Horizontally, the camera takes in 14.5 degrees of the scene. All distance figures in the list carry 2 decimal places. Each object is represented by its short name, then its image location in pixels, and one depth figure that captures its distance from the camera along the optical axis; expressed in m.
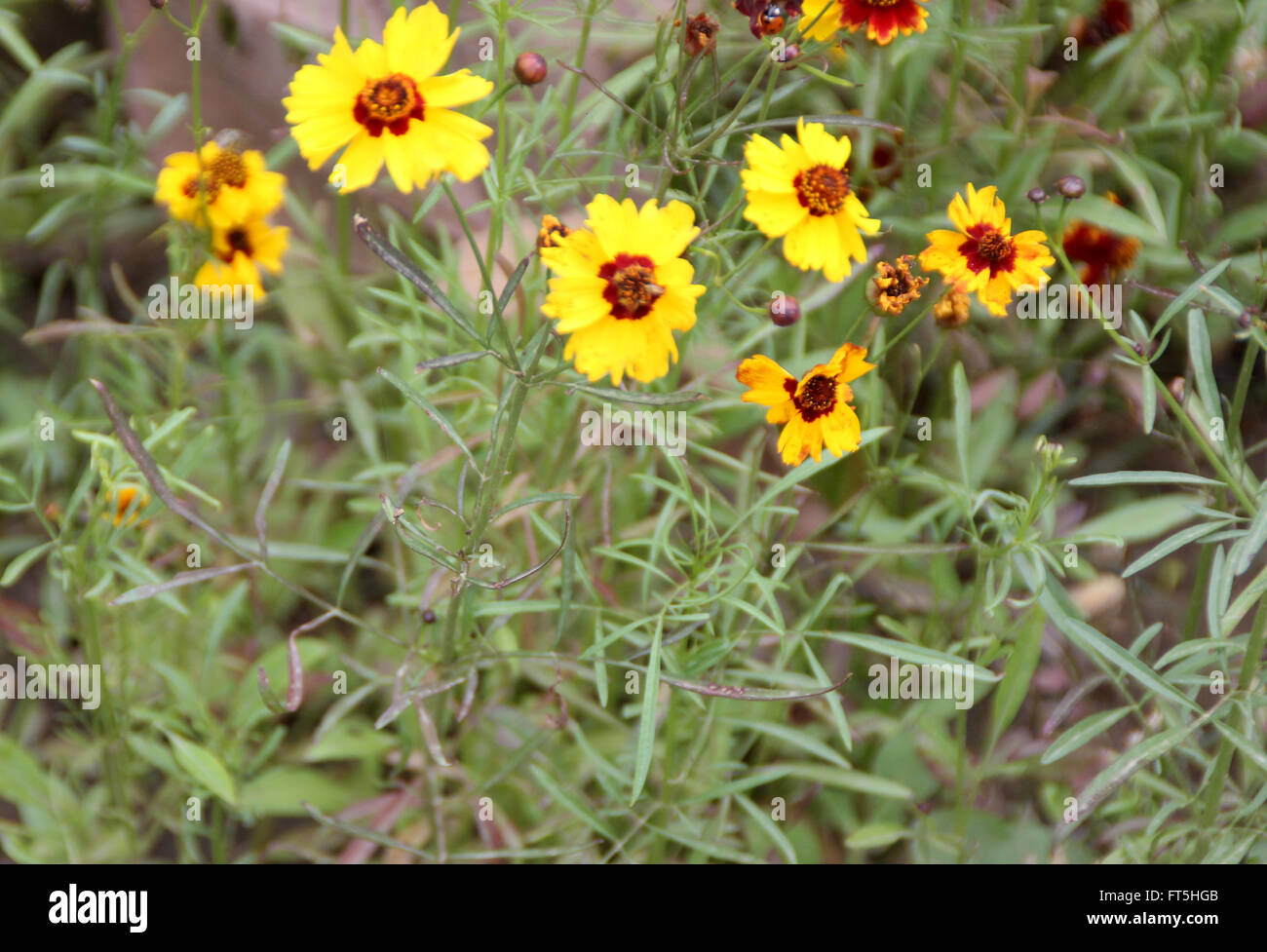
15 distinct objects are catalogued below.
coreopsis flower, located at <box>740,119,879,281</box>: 0.80
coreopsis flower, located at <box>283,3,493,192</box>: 0.79
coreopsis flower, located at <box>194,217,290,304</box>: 0.89
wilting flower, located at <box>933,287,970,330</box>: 0.86
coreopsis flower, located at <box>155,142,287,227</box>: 0.88
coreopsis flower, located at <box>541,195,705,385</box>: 0.78
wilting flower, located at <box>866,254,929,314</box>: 0.82
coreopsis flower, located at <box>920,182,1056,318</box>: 0.82
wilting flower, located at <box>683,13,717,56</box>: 0.80
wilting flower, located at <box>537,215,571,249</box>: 0.81
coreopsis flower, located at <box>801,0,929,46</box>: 0.81
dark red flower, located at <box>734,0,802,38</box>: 0.79
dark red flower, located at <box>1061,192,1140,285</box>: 0.92
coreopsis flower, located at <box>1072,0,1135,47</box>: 0.92
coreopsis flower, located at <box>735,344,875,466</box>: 0.81
